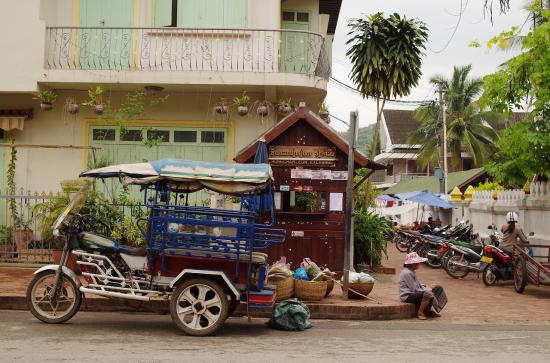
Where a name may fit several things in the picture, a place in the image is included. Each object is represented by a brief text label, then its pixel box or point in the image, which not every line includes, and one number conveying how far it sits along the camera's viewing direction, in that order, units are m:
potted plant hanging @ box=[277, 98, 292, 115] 14.94
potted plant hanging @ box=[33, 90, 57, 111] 14.62
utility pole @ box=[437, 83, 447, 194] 35.69
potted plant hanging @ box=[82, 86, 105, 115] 14.47
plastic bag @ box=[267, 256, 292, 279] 10.32
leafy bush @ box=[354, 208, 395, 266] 15.53
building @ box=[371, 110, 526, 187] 48.53
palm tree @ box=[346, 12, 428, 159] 17.03
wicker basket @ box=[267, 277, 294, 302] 10.26
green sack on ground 9.17
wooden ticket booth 13.71
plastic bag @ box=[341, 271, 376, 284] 11.18
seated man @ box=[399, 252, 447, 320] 10.48
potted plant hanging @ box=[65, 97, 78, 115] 14.94
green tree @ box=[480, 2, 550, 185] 14.46
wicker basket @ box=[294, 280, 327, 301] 10.44
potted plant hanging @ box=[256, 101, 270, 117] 14.83
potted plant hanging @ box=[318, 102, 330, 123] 15.86
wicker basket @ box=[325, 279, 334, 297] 10.89
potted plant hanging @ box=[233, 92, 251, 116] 14.73
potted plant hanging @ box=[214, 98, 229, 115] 14.86
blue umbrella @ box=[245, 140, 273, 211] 11.66
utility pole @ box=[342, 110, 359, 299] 10.89
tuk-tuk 8.66
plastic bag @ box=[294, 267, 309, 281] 10.62
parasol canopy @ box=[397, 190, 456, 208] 28.18
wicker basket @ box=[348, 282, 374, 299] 11.18
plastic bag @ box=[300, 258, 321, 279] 10.79
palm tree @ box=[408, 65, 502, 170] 42.12
